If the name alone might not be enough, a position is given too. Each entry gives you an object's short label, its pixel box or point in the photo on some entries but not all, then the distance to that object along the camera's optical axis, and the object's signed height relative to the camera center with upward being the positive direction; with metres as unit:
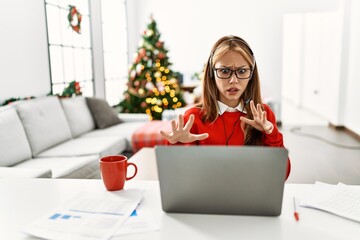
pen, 0.97 -0.41
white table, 0.89 -0.41
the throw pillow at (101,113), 4.39 -0.57
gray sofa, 2.72 -0.66
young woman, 1.28 -0.17
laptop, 0.90 -0.29
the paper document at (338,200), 1.01 -0.41
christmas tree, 5.70 -0.27
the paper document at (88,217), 0.90 -0.40
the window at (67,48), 4.23 +0.23
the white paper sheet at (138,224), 0.91 -0.41
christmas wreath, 4.54 +0.60
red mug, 1.15 -0.34
